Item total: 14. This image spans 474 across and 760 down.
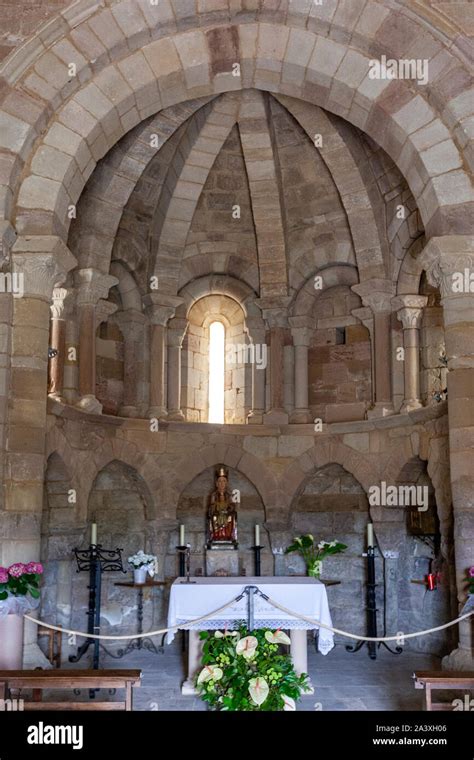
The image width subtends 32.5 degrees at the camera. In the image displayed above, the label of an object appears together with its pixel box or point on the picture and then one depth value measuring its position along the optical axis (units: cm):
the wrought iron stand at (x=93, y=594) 905
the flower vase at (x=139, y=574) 1048
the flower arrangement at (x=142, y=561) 1045
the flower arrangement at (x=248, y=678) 589
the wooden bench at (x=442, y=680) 599
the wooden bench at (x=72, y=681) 607
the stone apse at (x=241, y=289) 823
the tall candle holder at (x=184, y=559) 1082
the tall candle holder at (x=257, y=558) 1095
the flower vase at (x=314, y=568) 1081
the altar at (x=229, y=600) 808
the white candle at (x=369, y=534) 1042
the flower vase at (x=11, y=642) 691
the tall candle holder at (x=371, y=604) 1045
